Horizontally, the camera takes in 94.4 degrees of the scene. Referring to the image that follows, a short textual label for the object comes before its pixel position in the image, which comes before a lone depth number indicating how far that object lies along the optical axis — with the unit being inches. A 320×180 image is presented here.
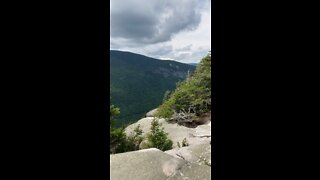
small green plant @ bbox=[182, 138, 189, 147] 180.7
